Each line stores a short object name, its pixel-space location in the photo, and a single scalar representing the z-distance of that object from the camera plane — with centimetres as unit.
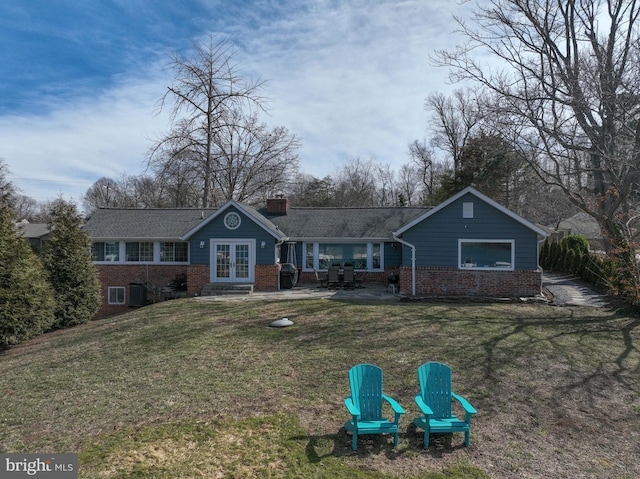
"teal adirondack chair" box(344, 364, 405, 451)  491
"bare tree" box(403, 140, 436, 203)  4628
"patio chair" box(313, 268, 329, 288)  1934
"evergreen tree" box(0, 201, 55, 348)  1130
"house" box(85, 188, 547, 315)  1638
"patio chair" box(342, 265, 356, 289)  1852
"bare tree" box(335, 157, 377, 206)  4750
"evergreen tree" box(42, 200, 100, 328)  1431
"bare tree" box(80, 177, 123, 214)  5762
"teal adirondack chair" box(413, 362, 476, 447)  500
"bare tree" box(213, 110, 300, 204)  3438
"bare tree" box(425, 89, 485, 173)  3856
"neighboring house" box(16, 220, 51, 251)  3606
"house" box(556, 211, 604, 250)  4847
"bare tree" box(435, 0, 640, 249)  1365
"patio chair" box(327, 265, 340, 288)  1864
